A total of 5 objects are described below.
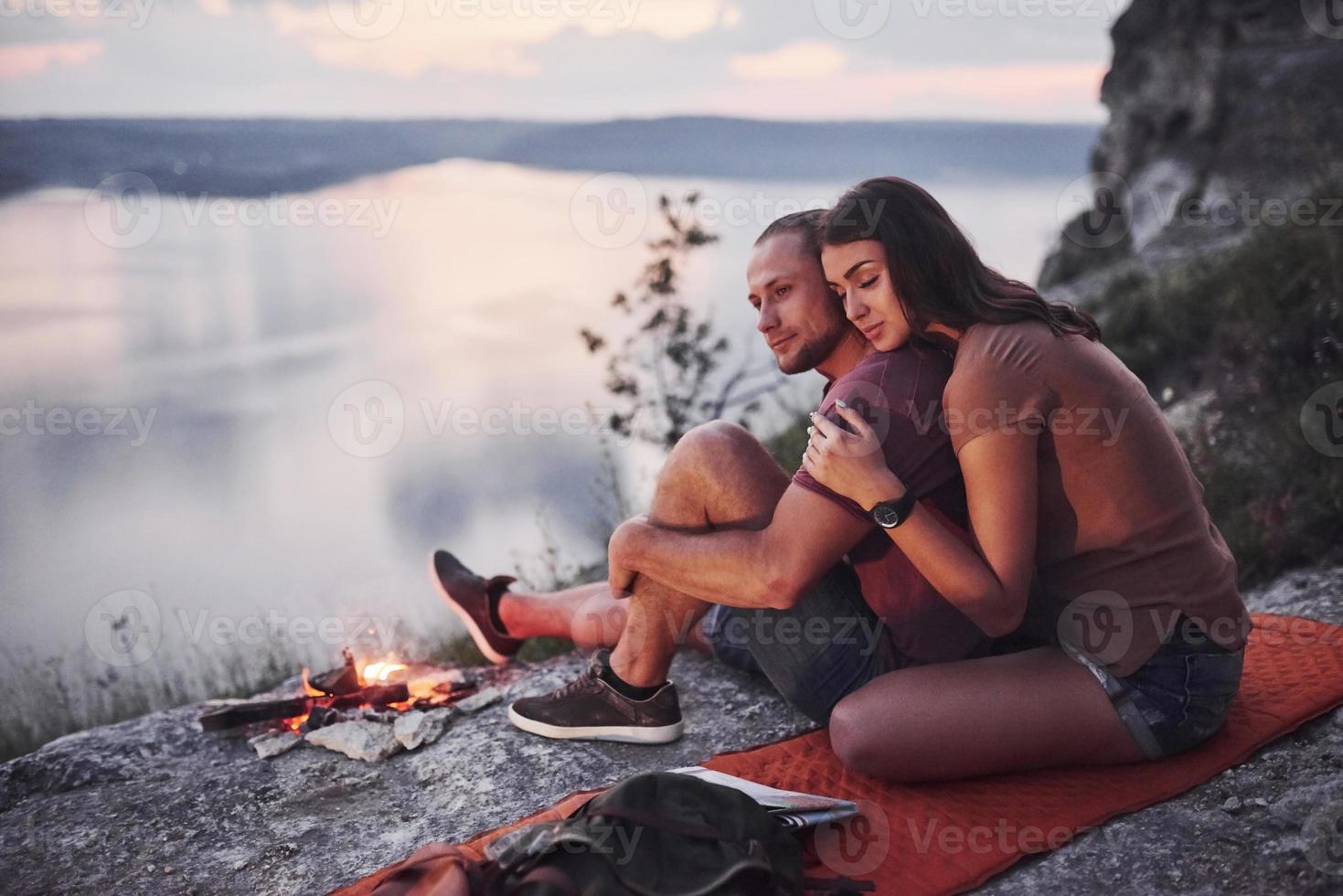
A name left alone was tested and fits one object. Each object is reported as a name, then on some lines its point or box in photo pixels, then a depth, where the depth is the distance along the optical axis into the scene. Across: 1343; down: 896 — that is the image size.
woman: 2.57
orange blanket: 2.62
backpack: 2.31
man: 2.73
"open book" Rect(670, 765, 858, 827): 2.67
